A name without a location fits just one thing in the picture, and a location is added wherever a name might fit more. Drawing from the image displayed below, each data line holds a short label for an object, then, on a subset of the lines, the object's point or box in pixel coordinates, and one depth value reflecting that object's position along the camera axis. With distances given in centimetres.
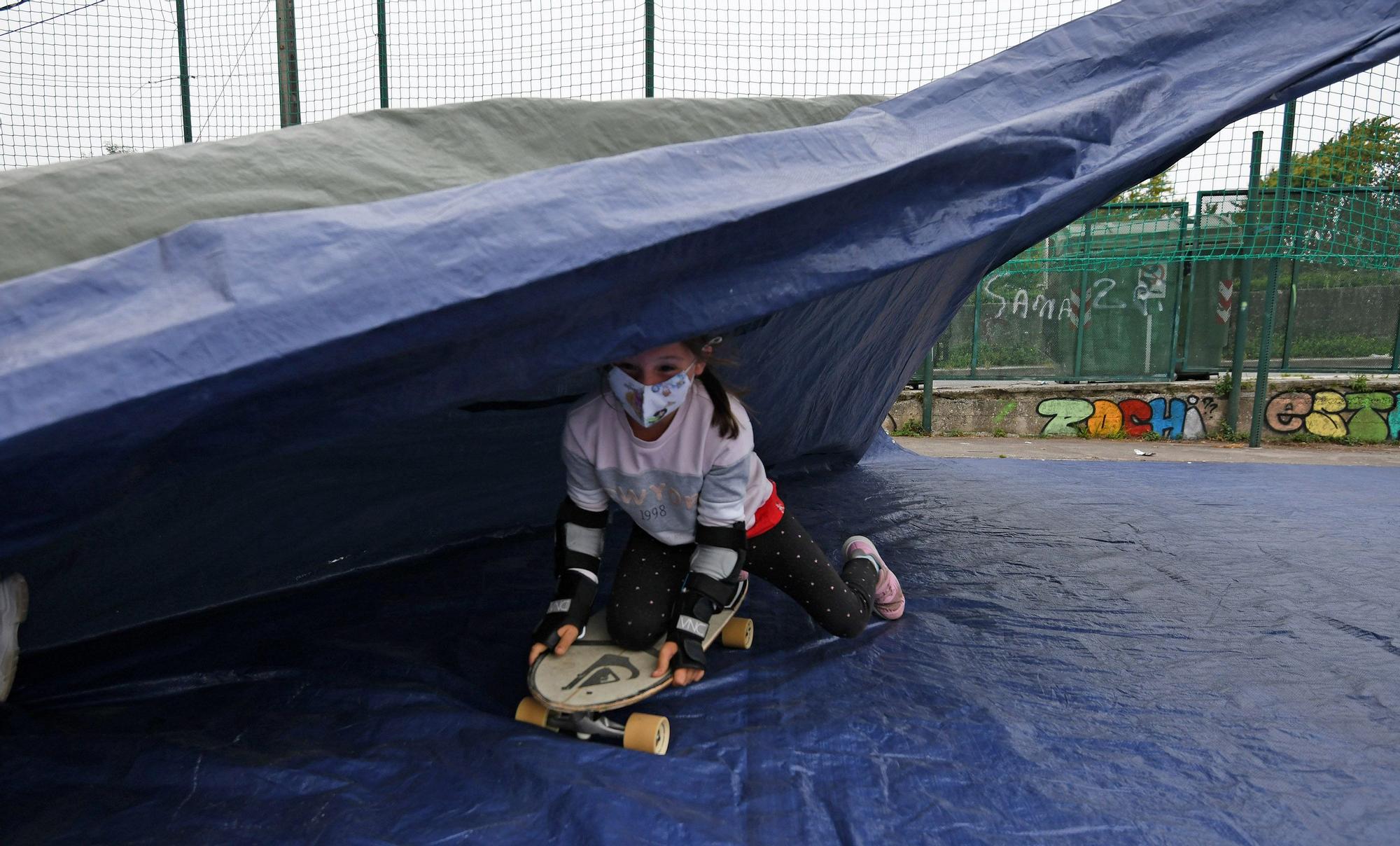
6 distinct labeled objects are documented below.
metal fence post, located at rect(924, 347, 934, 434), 546
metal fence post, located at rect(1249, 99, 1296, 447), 442
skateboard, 121
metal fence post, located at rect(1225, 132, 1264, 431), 446
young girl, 134
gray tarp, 97
